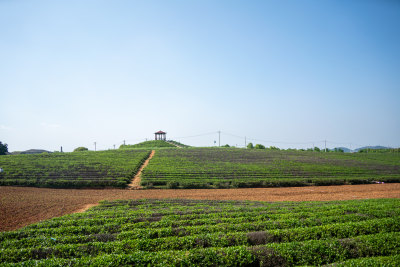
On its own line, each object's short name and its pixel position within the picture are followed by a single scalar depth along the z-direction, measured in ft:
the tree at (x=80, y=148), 241.41
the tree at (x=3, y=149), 206.16
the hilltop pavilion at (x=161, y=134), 293.84
